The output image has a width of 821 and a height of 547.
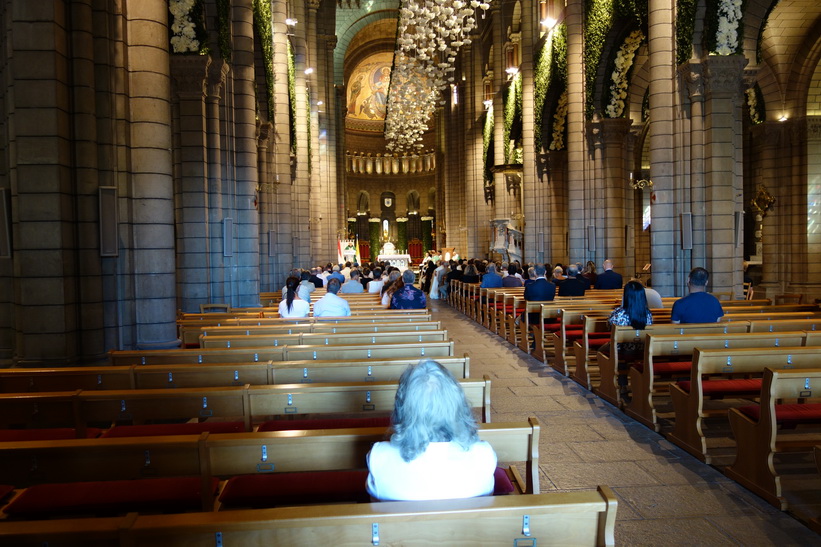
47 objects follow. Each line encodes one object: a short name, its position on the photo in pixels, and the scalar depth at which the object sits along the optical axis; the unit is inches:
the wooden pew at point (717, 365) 221.5
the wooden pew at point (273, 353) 251.3
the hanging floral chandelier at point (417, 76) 776.9
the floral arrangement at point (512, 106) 1087.4
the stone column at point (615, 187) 746.8
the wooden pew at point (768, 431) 182.7
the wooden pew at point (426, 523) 90.0
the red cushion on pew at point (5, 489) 132.4
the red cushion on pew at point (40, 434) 162.9
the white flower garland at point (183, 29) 447.8
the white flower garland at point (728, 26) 498.9
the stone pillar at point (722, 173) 512.7
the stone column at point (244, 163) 572.4
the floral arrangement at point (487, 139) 1334.9
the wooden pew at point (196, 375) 214.1
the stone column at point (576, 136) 762.2
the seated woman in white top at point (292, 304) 401.7
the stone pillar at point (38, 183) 277.7
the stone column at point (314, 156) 1257.4
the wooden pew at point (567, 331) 377.7
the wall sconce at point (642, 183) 1007.4
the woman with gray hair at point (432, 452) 107.0
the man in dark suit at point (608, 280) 599.8
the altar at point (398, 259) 1565.0
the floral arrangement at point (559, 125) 917.1
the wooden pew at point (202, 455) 127.4
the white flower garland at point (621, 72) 714.2
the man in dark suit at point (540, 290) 466.6
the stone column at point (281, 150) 797.2
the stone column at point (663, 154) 545.0
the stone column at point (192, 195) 477.7
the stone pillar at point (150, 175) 321.1
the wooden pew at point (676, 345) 254.8
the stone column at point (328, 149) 1437.0
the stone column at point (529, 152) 973.2
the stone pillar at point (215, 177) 503.5
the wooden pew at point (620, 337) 289.6
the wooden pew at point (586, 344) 338.6
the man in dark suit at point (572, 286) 516.7
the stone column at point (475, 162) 1446.9
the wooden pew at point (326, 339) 292.8
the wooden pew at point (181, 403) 177.2
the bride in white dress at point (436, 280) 1057.5
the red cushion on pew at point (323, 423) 185.9
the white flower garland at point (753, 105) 836.6
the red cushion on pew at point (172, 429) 172.4
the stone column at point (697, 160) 521.0
